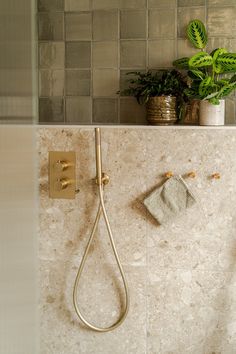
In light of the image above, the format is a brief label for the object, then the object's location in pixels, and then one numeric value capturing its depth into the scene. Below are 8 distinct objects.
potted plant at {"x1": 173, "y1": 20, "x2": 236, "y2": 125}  1.69
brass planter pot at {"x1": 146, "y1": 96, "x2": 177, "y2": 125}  1.74
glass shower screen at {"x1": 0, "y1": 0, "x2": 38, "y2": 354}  0.65
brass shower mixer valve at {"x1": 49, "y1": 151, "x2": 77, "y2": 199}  1.79
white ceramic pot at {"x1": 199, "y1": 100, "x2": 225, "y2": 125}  1.71
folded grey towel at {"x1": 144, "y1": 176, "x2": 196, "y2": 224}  1.72
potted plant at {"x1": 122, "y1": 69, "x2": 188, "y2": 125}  1.74
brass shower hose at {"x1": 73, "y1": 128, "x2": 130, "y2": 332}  1.71
